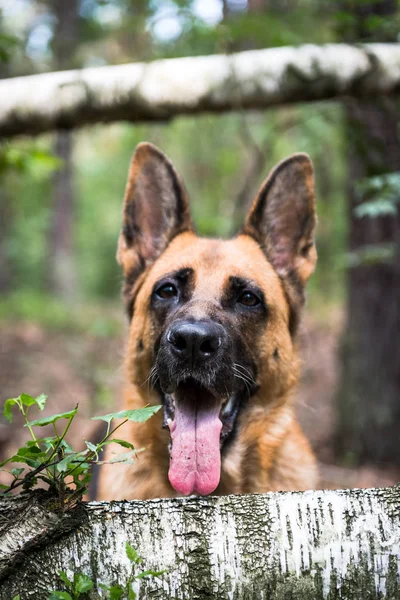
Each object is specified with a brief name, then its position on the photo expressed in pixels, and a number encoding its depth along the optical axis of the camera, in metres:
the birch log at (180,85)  1.00
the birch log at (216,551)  0.63
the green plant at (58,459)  0.66
